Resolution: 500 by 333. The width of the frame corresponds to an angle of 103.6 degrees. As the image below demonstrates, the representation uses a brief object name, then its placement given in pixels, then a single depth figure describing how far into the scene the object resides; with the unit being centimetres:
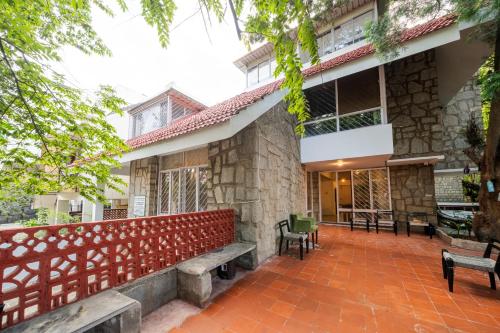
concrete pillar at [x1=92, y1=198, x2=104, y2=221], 715
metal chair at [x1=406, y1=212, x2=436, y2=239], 639
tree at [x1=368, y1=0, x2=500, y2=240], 446
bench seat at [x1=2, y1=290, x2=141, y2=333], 157
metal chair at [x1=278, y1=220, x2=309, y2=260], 434
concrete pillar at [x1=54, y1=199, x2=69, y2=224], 1045
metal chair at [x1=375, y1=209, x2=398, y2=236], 677
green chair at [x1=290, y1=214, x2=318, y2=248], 503
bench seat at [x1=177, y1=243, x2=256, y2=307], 264
